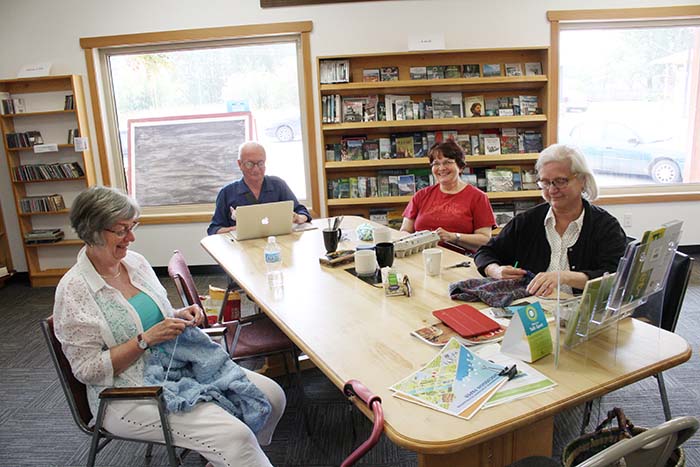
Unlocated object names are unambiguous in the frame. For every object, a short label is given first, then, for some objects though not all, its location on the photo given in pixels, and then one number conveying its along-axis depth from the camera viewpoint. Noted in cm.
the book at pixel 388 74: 457
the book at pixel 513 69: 455
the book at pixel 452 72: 453
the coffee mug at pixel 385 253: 220
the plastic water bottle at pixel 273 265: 222
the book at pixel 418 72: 455
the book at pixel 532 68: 454
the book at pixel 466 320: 154
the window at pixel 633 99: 470
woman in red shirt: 306
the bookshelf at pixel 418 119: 441
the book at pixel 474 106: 457
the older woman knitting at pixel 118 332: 157
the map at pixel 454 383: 120
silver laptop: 301
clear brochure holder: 131
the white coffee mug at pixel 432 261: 212
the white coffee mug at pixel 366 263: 220
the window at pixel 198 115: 488
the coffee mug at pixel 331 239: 257
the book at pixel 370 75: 457
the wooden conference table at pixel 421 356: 114
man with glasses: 341
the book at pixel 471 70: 455
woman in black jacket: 198
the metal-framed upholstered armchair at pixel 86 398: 154
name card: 133
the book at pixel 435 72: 452
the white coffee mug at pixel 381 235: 256
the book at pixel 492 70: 455
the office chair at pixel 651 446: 94
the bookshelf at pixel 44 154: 479
